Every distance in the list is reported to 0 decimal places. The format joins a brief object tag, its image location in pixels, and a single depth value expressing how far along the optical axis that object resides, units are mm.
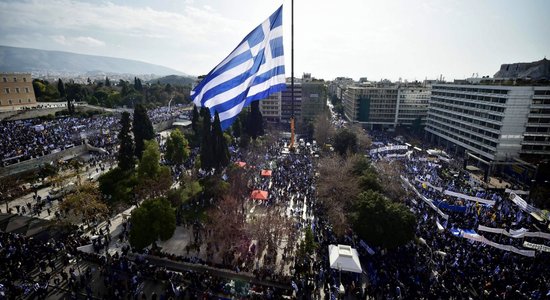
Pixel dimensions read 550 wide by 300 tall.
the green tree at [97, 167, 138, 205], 27516
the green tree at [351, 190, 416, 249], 20844
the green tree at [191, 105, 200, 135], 53041
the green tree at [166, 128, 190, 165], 39188
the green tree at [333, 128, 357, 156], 44875
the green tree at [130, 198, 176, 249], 20797
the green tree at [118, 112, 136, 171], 31148
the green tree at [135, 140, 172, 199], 27250
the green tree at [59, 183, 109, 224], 24184
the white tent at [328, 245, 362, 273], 18297
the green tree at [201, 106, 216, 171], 33750
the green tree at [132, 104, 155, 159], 36750
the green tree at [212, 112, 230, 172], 34000
